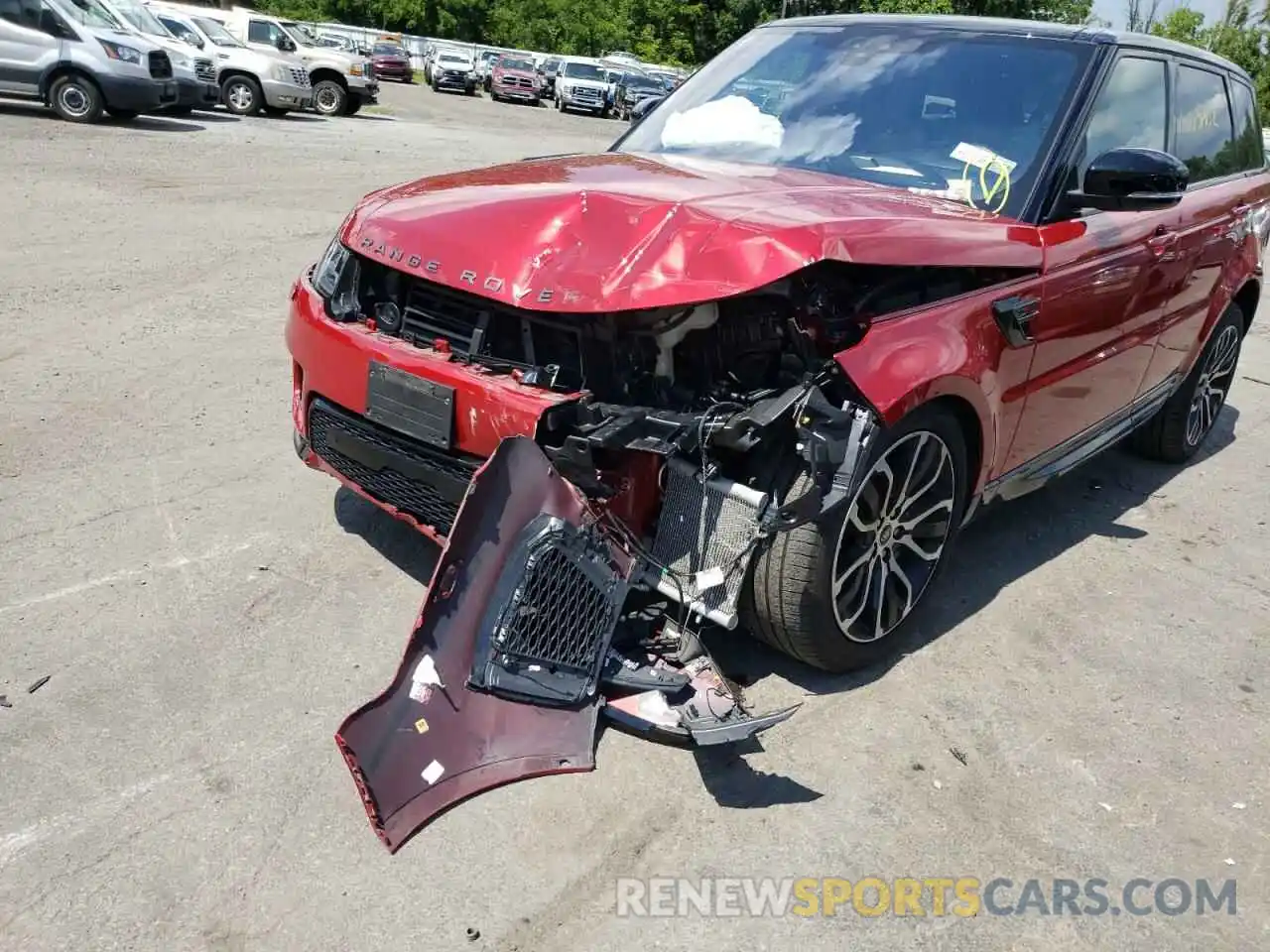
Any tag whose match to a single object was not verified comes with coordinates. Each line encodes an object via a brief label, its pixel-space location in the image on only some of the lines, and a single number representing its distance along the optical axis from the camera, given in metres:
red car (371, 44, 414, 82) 36.16
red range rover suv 2.67
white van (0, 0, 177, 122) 14.12
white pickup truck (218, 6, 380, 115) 21.27
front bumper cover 2.56
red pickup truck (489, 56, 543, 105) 33.59
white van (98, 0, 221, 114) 16.39
